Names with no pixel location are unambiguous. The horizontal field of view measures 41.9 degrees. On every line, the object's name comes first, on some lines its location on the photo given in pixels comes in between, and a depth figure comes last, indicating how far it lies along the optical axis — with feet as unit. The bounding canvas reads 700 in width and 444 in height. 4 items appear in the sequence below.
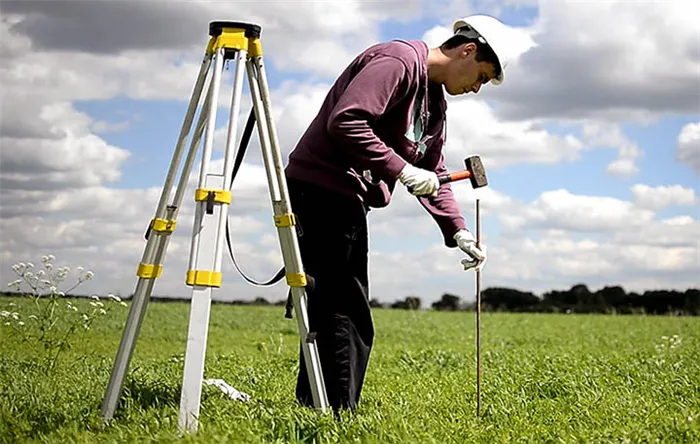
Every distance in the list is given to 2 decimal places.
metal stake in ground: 19.26
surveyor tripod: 15.60
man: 17.51
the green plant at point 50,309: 27.45
